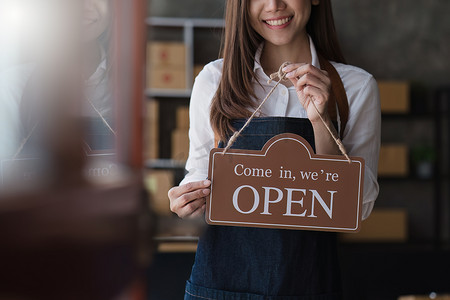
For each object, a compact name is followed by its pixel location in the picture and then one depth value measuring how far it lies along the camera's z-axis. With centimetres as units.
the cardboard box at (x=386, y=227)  560
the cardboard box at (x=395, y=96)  568
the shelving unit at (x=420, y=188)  609
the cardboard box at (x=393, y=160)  566
